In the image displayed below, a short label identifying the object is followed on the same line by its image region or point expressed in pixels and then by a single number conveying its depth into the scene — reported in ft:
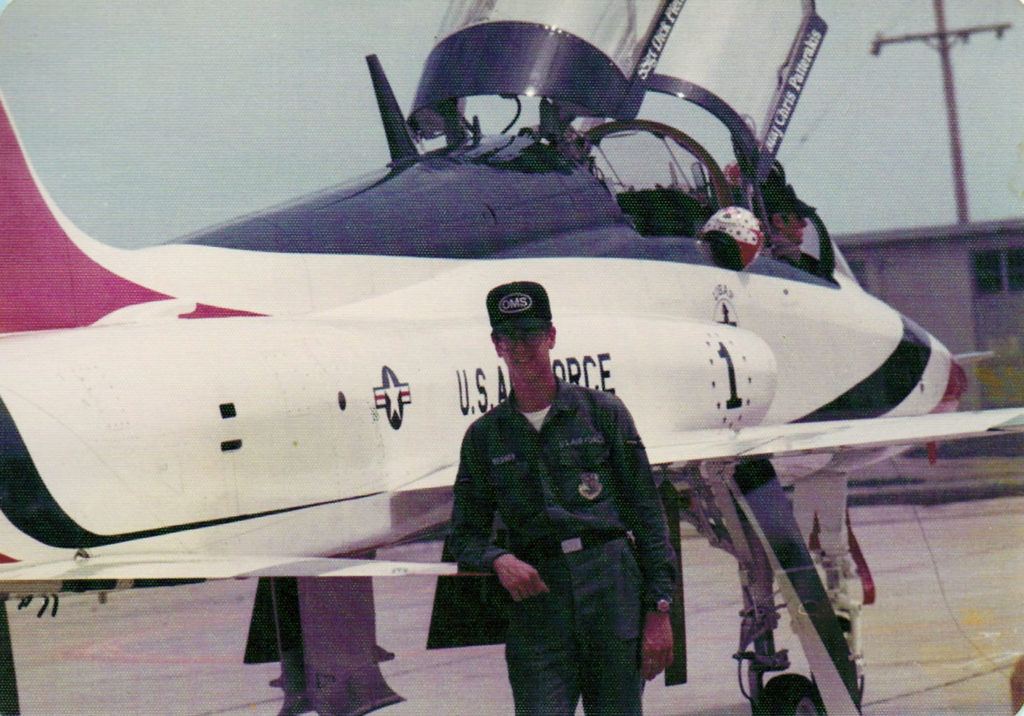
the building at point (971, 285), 33.81
